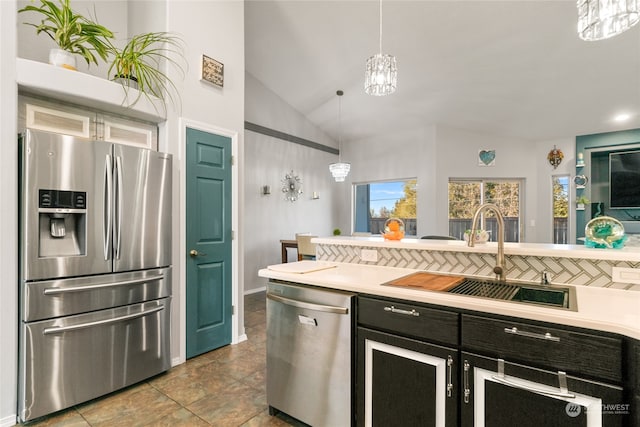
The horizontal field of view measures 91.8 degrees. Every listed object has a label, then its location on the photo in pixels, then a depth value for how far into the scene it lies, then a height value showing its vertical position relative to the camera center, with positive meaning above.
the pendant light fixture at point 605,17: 1.37 +0.90
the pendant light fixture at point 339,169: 5.64 +0.80
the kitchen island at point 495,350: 1.06 -0.55
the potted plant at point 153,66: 2.40 +1.18
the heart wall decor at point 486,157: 6.36 +1.14
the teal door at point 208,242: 2.85 -0.29
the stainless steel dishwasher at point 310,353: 1.66 -0.81
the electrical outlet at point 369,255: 2.29 -0.32
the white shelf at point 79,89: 2.00 +0.86
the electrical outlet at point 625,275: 1.46 -0.30
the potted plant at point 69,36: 2.11 +1.24
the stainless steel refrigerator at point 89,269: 1.93 -0.40
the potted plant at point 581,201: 5.82 +0.22
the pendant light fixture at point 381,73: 2.45 +1.11
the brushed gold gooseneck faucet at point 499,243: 1.71 -0.17
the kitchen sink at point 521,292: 1.32 -0.38
